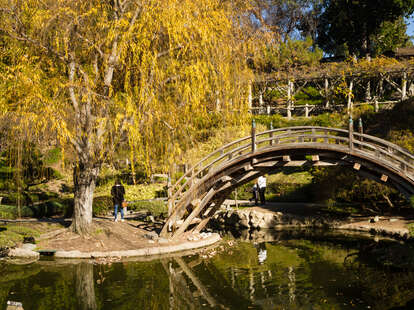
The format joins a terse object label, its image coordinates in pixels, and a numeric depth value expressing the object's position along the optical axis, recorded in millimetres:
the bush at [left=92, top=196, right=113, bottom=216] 21830
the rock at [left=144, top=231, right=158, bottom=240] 15914
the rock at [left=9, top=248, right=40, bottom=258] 13789
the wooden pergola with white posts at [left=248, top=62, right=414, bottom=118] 33531
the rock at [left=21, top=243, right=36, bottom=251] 14125
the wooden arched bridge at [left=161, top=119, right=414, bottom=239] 13766
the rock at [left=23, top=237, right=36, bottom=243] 14781
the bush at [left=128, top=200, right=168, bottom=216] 21062
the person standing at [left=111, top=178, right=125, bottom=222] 18391
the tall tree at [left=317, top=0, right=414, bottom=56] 42431
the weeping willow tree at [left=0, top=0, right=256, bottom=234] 13398
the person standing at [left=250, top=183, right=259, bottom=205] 23609
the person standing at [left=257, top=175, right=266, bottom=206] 22938
